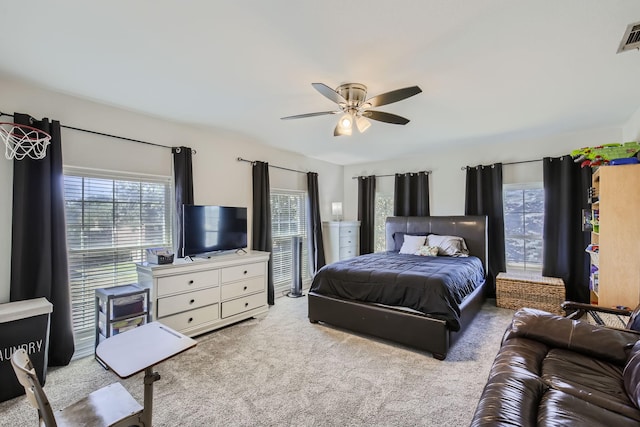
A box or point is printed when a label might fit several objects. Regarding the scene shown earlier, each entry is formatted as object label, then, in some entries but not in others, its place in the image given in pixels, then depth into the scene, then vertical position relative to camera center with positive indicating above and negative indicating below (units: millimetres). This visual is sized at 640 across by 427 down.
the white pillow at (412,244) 4683 -549
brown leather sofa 1271 -903
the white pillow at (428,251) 4430 -620
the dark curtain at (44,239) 2400 -199
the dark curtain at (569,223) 3873 -200
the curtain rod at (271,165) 4190 +761
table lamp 5859 +34
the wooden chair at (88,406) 1067 -998
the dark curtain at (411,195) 5246 +298
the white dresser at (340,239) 5531 -538
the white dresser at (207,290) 2908 -864
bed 2725 -966
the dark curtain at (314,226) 5316 -257
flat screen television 3334 -190
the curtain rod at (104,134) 2678 +812
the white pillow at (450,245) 4388 -537
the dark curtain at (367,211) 5855 +7
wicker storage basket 3717 -1099
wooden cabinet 2738 -275
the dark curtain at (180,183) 3406 +362
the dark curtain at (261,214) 4301 -21
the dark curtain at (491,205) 4492 +78
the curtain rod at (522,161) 4252 +713
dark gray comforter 2766 -768
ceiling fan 2172 +879
